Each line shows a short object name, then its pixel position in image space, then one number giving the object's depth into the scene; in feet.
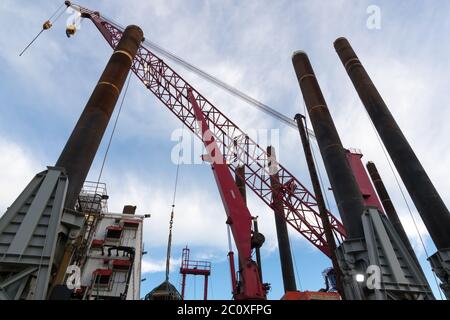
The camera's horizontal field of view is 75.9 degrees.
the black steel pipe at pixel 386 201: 97.05
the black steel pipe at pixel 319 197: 37.58
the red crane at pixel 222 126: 84.48
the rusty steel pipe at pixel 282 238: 89.81
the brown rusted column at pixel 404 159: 48.80
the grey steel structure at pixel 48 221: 24.49
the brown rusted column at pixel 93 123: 32.63
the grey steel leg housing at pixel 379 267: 32.27
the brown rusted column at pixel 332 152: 42.60
